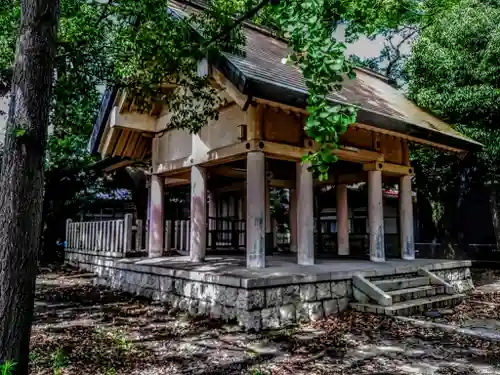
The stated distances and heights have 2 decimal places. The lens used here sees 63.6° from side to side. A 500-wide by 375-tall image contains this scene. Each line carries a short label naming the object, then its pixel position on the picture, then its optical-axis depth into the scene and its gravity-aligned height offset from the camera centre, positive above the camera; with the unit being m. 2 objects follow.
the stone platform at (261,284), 5.88 -0.98
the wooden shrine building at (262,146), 6.98 +1.76
